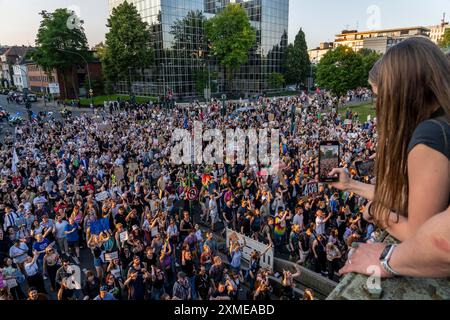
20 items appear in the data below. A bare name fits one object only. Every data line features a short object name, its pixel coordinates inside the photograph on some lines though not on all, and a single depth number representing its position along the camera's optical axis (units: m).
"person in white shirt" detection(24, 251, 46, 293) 8.04
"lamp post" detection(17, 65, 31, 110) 38.64
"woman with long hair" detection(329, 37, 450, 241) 1.18
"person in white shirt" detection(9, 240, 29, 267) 8.57
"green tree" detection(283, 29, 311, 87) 69.12
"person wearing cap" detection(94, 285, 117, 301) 6.68
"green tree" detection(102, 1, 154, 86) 48.97
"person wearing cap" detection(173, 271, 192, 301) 7.29
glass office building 54.00
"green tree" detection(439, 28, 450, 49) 55.78
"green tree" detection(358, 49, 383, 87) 46.09
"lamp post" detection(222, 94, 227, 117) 34.14
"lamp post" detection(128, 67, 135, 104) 47.91
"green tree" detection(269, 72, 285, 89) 65.03
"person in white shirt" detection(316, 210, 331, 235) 9.93
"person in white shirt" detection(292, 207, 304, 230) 10.48
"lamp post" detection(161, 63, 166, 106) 54.56
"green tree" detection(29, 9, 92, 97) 52.97
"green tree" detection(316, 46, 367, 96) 42.56
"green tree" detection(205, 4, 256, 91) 55.88
